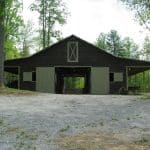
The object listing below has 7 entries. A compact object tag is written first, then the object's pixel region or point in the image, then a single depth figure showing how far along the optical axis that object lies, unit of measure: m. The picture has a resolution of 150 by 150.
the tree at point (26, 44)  36.19
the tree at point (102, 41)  46.01
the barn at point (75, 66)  19.16
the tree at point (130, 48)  46.49
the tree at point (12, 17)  15.83
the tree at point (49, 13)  28.25
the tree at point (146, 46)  36.13
